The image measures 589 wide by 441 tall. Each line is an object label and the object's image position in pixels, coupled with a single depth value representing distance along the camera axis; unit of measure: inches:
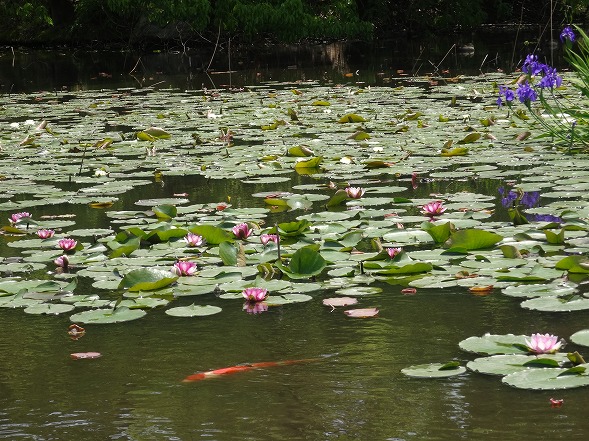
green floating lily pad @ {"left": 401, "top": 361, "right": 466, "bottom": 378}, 148.2
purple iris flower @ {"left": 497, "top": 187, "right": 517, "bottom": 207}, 275.2
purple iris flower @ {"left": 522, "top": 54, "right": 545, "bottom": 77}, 323.0
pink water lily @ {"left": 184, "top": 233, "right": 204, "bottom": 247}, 233.3
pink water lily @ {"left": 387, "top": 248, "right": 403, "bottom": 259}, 212.1
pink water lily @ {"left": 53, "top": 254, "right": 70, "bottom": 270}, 222.1
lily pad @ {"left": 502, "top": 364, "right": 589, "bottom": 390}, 138.0
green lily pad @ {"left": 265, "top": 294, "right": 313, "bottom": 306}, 190.5
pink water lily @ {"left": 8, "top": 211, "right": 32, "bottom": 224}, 267.0
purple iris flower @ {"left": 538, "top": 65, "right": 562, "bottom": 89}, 311.3
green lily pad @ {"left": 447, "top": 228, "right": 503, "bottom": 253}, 218.7
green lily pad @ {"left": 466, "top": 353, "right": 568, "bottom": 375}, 145.9
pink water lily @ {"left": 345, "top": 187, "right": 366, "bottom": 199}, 283.9
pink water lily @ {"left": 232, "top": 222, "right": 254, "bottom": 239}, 239.8
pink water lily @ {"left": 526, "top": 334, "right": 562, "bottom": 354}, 150.0
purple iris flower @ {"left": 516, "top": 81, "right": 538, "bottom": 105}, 309.4
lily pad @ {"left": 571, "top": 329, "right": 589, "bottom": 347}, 155.3
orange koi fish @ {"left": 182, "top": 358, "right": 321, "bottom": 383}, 153.9
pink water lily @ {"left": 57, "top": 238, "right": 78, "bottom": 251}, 233.1
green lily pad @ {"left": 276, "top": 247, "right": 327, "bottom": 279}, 206.0
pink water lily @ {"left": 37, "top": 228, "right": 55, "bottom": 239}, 248.7
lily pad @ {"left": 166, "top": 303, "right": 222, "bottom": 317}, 185.6
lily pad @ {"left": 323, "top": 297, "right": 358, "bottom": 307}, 187.8
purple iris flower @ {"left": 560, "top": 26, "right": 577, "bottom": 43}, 329.4
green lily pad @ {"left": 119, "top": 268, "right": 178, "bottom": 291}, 199.6
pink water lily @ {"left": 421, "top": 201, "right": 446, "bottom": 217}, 255.4
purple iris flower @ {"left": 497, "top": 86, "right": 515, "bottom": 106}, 331.0
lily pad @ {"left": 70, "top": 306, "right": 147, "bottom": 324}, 184.2
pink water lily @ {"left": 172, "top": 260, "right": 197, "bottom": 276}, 208.7
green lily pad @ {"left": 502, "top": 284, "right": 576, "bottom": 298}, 183.6
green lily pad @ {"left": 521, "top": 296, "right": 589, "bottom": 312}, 174.2
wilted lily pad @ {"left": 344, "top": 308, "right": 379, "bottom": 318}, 181.1
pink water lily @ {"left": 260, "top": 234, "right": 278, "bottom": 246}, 232.2
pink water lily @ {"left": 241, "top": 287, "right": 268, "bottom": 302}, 190.4
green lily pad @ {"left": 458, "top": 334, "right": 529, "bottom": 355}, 155.2
